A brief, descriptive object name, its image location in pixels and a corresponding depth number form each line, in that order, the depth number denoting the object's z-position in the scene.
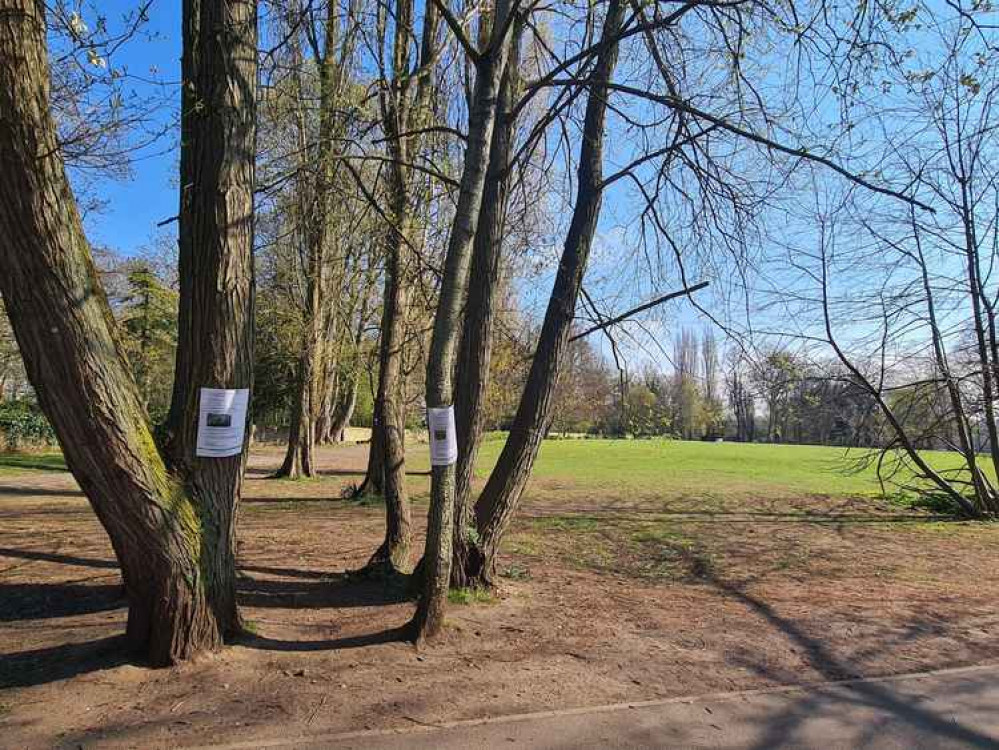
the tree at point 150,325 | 30.42
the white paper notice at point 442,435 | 4.62
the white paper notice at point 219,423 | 4.06
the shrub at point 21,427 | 23.86
